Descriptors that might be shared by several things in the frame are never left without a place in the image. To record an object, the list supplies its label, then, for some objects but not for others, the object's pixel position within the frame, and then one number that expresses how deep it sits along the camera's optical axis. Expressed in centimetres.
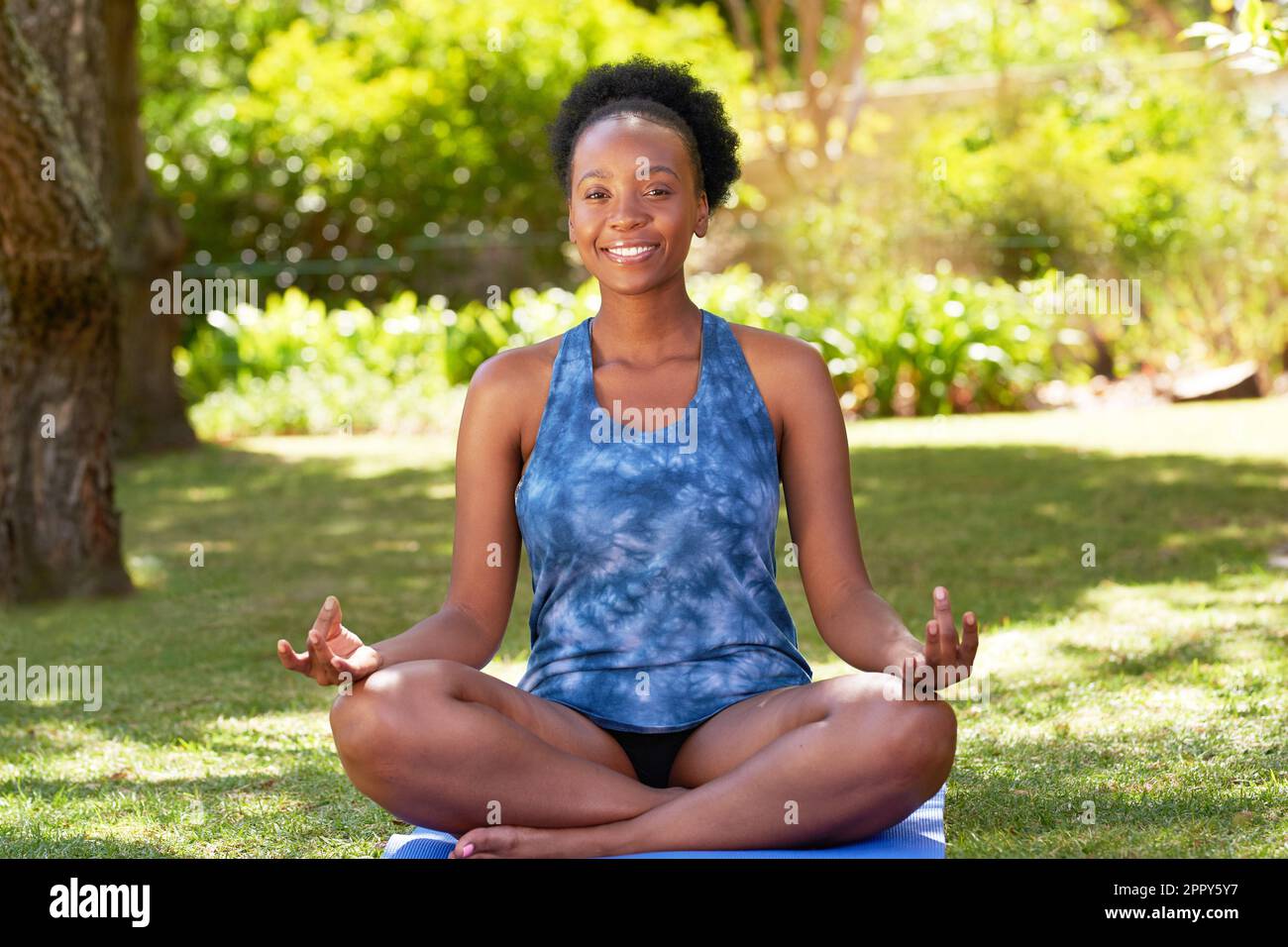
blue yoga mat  332
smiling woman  328
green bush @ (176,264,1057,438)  1281
